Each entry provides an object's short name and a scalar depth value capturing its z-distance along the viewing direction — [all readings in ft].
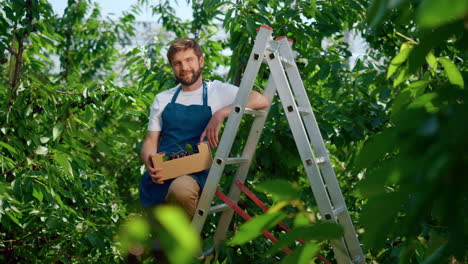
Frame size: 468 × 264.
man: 7.97
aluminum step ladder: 7.42
